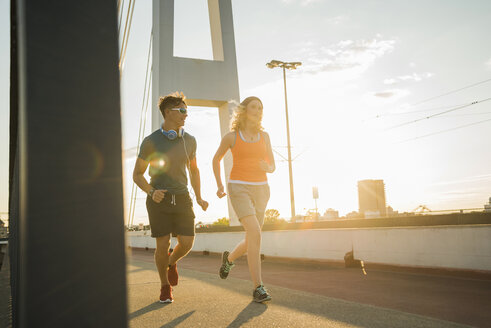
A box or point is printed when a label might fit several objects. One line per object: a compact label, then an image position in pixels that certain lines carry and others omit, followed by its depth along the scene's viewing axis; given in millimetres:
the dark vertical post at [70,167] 698
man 4016
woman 4113
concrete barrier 5387
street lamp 30234
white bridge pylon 15164
